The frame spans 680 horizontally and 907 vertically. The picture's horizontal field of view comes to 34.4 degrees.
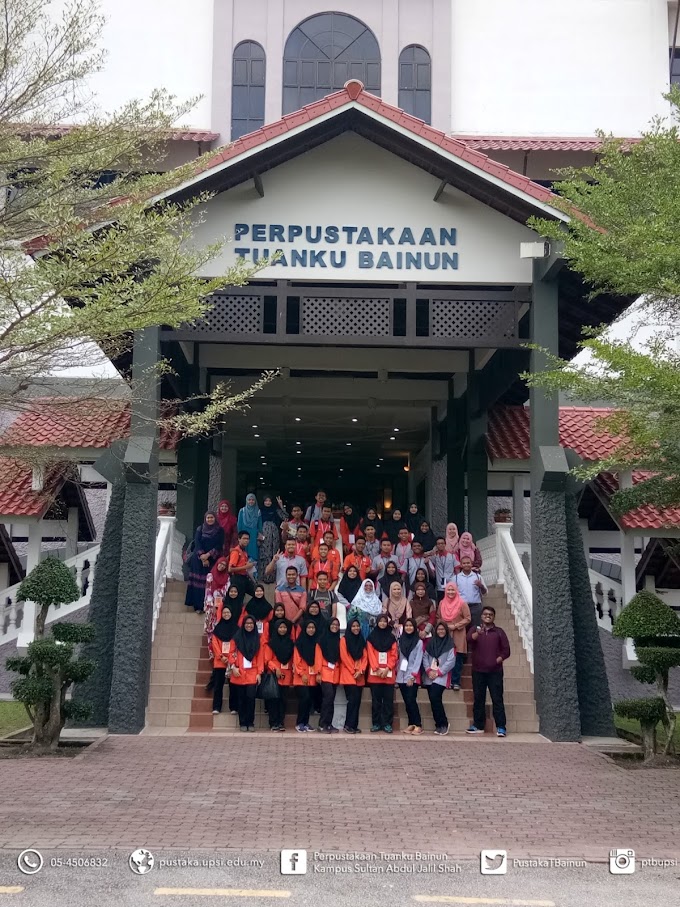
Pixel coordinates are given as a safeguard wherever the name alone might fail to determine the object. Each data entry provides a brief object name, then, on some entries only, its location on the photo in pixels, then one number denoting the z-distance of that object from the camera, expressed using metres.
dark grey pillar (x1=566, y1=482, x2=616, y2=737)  12.75
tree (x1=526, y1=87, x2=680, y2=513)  9.60
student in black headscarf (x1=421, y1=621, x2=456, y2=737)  12.33
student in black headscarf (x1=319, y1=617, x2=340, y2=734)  12.31
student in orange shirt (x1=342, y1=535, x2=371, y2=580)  14.11
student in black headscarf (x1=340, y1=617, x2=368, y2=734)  12.34
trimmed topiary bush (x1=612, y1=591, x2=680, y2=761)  10.96
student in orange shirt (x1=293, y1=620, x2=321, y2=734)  12.33
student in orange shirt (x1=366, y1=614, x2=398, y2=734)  12.23
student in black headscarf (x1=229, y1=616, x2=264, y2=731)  12.25
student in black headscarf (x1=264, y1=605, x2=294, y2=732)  12.39
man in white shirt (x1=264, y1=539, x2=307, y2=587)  13.83
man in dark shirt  12.41
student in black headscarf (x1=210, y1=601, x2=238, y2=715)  12.37
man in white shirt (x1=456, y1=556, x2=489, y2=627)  13.77
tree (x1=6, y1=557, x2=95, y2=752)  11.06
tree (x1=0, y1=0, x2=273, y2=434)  8.40
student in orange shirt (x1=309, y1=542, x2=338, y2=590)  14.23
